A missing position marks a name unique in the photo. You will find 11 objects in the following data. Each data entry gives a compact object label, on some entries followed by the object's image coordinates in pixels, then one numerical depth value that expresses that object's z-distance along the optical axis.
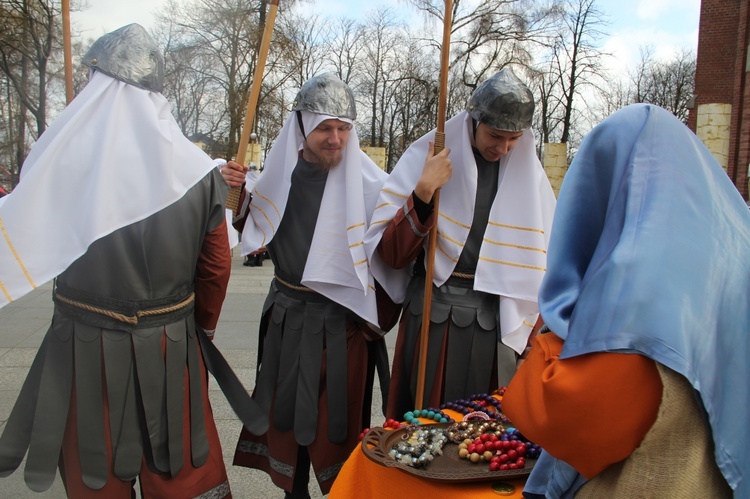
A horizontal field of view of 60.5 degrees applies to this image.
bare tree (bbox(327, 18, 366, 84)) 27.22
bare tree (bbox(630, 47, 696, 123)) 32.72
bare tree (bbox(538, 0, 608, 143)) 26.94
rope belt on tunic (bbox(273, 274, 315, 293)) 2.71
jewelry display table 1.51
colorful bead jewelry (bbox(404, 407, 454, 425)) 1.87
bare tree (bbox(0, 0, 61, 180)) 16.94
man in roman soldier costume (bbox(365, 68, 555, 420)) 2.42
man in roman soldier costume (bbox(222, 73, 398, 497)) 2.66
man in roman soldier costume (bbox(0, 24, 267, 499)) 1.93
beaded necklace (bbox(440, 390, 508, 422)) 1.89
